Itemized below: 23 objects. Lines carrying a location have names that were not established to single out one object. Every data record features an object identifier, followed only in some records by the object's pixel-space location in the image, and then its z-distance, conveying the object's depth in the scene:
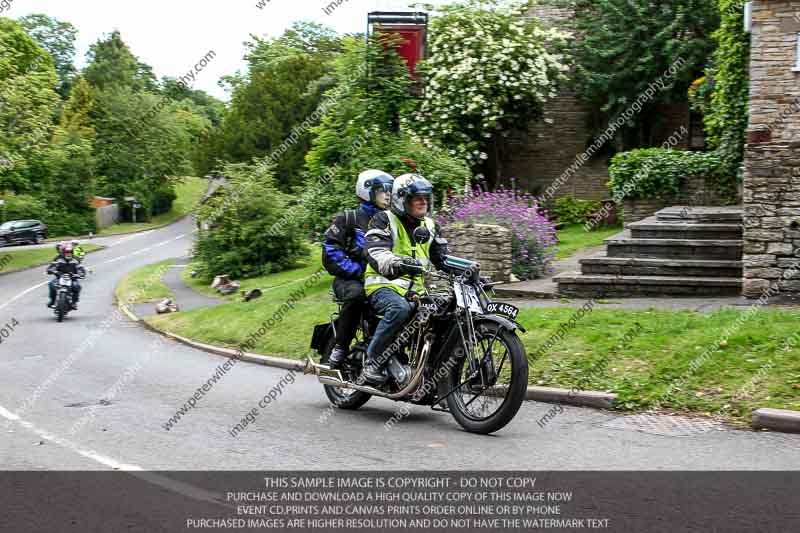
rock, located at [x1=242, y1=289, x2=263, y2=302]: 23.26
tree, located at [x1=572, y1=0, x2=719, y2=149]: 29.20
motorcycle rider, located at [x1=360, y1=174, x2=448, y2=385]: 8.15
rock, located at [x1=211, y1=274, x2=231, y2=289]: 29.63
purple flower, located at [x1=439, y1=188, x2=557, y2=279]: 17.36
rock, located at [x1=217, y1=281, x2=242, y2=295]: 27.86
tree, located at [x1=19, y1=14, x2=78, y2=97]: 102.31
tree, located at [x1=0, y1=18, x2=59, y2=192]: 44.81
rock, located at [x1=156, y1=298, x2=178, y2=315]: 23.34
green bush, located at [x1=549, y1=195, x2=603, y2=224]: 31.38
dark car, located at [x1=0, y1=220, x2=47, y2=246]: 55.94
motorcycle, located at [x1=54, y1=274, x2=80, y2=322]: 23.61
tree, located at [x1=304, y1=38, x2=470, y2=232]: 19.59
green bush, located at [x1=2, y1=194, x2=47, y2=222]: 61.53
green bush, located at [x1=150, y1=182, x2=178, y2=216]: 80.62
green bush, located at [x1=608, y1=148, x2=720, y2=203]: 23.16
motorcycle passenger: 8.80
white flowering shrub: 30.72
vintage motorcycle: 7.51
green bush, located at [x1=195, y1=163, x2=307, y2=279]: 31.48
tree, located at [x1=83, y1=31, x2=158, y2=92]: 89.00
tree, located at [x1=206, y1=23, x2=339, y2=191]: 55.22
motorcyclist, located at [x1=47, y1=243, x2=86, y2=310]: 24.63
